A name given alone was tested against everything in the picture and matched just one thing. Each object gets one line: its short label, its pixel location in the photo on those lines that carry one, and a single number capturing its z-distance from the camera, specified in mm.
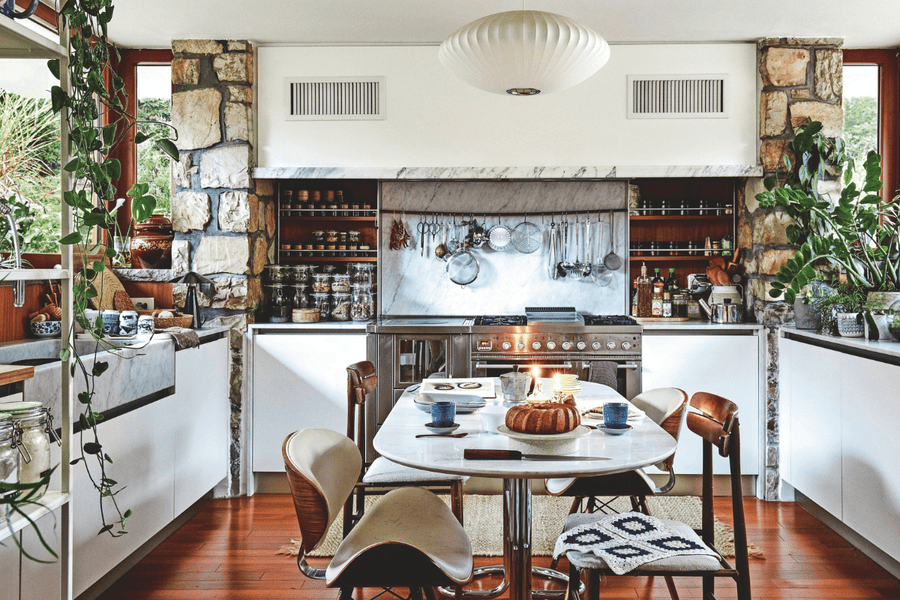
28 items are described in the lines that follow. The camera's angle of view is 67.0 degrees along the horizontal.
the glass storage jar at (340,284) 4477
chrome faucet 1683
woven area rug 3230
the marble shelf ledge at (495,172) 4156
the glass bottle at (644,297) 4582
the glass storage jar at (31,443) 1399
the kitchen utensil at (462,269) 4625
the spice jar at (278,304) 4293
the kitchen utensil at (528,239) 4625
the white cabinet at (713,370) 4008
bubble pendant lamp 2260
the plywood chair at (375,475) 2571
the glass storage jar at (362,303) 4457
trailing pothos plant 1487
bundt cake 1929
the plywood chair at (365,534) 1763
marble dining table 1719
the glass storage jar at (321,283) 4461
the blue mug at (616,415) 2117
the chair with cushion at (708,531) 1850
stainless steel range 4012
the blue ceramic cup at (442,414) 2127
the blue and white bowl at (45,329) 2945
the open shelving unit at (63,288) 1421
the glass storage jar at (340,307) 4461
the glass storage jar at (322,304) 4473
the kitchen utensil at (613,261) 4566
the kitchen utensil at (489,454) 1798
